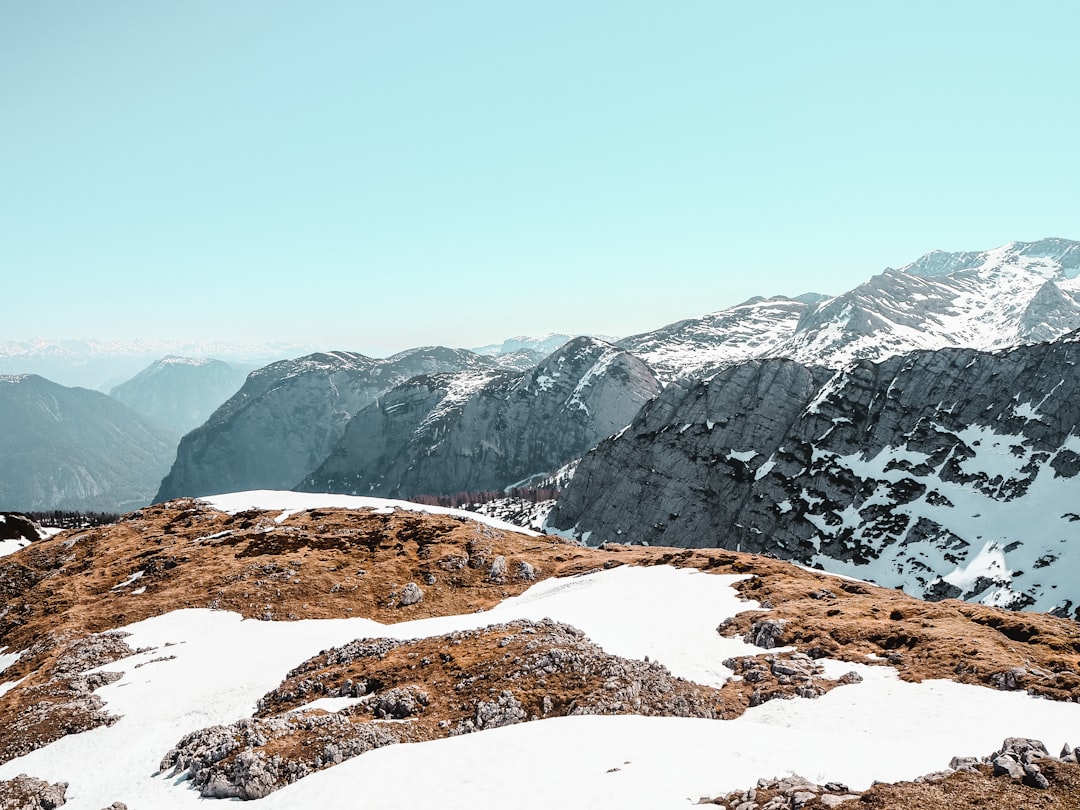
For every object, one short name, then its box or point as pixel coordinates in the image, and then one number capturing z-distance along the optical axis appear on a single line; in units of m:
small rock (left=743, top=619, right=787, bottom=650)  42.53
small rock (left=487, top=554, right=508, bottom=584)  69.06
